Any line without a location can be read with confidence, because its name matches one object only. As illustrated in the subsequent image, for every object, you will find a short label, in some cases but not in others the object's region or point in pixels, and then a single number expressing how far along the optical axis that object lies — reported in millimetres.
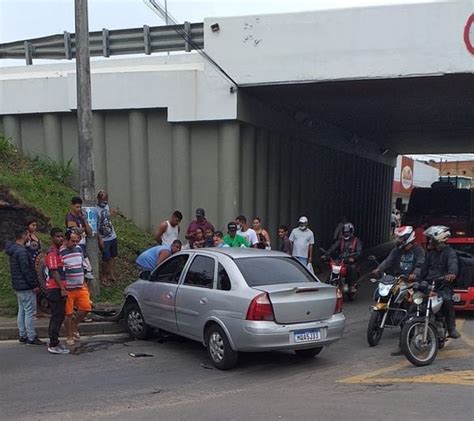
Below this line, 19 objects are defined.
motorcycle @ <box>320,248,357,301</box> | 11586
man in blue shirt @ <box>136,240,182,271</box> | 9539
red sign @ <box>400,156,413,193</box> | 47406
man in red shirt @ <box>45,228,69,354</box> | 7758
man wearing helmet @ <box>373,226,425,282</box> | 8461
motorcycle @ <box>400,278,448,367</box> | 7059
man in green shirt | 10500
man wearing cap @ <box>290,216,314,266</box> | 11766
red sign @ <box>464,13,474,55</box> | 10766
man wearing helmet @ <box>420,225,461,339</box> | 7693
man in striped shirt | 7977
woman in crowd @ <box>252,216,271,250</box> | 11394
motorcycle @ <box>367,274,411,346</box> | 8016
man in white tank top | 11055
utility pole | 10133
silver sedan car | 6676
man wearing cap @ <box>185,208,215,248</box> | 11031
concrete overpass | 11258
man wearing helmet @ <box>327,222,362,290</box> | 11844
